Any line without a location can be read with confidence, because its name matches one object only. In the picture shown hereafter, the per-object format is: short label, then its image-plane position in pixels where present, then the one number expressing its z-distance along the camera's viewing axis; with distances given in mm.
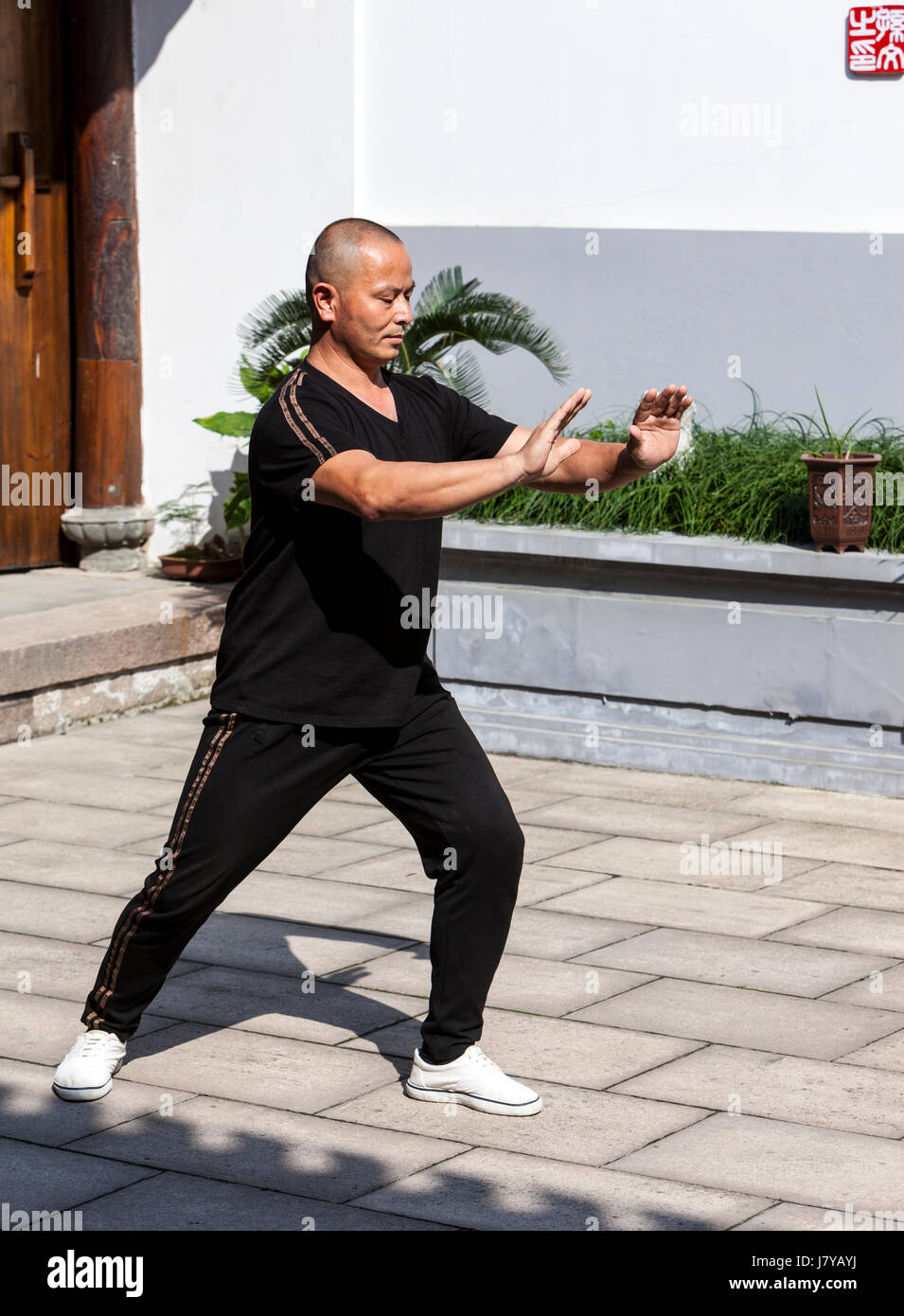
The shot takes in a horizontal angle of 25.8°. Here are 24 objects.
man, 4309
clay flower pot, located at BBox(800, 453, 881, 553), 7449
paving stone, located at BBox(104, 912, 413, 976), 5566
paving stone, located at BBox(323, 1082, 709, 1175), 4297
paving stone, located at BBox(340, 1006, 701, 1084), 4750
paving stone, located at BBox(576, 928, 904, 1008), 5449
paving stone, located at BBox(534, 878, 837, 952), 5984
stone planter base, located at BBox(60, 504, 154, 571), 9930
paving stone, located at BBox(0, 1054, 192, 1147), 4344
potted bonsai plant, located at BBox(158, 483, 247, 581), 9844
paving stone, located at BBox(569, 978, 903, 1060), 4980
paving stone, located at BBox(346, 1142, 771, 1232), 3889
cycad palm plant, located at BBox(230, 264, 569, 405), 8586
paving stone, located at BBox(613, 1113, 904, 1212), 4047
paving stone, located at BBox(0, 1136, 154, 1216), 3965
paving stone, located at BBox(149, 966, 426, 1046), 5051
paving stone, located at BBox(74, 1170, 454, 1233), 3852
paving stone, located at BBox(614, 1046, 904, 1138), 4488
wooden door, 9602
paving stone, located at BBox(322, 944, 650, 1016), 5266
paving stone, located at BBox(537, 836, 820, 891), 6465
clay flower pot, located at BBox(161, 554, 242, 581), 9828
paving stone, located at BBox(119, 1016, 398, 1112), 4594
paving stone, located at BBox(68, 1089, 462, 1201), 4098
